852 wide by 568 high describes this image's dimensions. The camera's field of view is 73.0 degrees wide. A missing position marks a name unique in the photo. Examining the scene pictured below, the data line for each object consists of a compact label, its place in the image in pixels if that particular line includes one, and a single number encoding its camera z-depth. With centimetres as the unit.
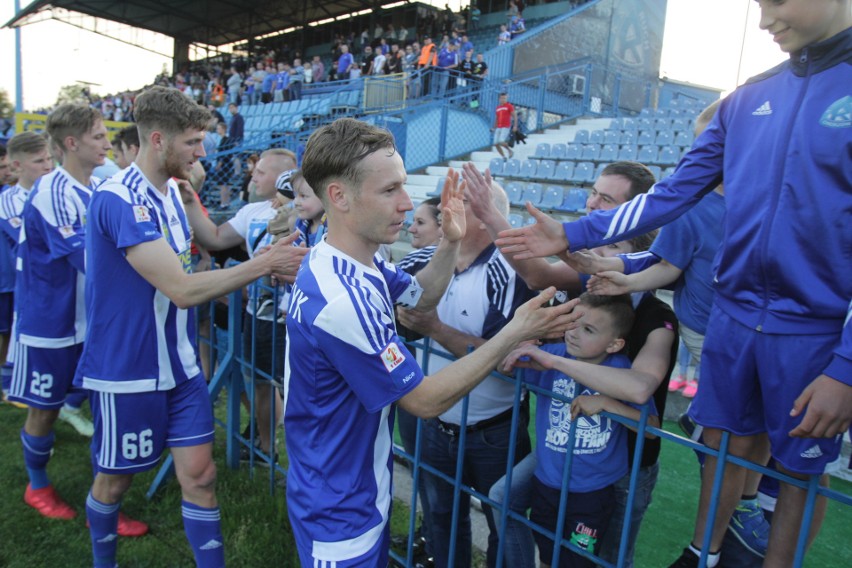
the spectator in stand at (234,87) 2223
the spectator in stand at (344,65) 1929
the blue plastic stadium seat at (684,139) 1039
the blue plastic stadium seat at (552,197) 939
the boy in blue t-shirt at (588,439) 190
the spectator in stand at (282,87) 1919
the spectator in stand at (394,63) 1705
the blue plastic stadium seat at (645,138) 1111
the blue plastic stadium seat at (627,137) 1146
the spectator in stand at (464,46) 1678
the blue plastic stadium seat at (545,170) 1066
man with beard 224
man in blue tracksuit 141
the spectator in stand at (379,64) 1781
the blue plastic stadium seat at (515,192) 1011
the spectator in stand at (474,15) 2319
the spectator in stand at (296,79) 1888
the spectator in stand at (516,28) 1852
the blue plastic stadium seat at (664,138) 1084
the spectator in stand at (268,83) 2027
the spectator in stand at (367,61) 1947
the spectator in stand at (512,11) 2052
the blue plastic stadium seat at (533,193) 985
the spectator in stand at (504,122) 1262
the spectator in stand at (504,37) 1744
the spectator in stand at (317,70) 2014
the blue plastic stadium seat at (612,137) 1166
